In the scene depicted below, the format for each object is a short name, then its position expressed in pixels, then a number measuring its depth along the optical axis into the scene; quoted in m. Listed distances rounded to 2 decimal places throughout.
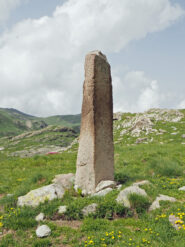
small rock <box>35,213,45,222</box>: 7.14
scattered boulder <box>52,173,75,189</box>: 10.05
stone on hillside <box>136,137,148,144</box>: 24.35
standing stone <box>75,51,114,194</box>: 9.50
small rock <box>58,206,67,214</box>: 7.34
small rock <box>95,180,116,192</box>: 9.14
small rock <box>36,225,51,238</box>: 6.19
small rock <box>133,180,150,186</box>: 8.87
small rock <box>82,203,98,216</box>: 7.26
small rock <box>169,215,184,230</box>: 6.00
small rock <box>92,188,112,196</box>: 8.49
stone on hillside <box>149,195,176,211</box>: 7.27
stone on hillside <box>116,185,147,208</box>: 7.45
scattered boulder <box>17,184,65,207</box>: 8.10
